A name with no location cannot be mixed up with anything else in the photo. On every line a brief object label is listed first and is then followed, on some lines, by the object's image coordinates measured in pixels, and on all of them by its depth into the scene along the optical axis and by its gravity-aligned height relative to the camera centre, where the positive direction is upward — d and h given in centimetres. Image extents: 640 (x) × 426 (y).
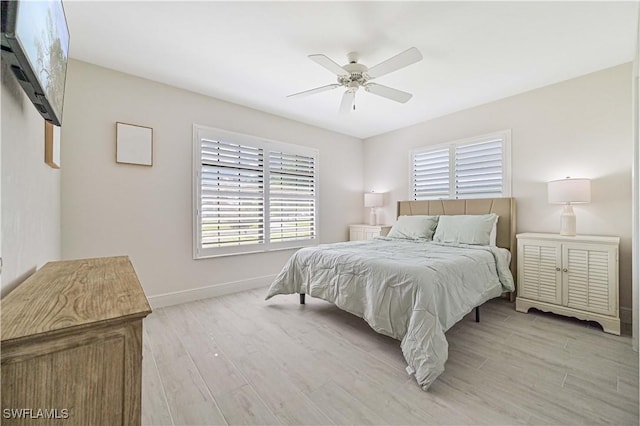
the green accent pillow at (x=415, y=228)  372 -21
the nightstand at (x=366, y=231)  472 -34
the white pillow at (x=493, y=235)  330 -28
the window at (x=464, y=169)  365 +66
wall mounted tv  77 +57
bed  186 -59
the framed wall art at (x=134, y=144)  292 +75
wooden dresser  63 -38
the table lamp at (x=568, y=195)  274 +19
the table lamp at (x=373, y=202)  499 +20
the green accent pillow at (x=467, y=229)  324 -20
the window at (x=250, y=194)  352 +27
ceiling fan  218 +126
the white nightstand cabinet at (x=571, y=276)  252 -64
